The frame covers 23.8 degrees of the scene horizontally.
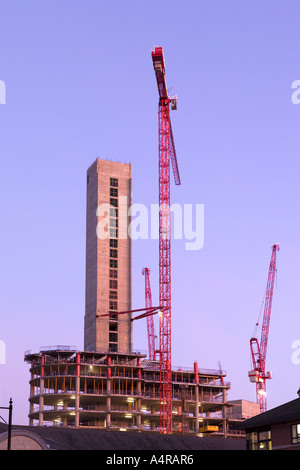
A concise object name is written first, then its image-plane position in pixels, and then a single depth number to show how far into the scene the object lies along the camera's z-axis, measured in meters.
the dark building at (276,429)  65.88
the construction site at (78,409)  194.88
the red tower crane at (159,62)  193.50
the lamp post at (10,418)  56.85
